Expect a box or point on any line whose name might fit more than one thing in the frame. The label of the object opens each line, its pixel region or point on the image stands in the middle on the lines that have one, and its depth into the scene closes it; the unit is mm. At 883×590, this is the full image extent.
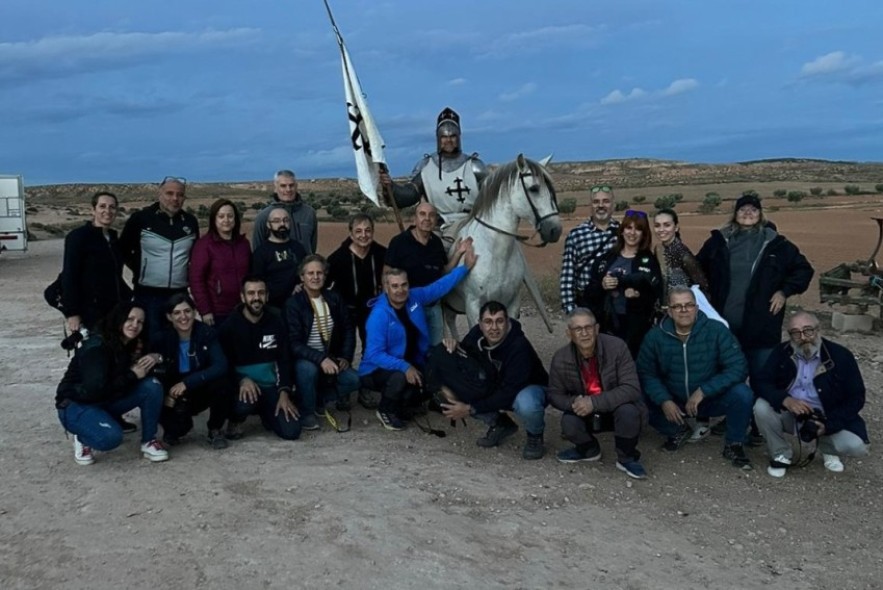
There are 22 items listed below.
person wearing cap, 5844
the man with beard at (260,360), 5891
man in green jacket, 5438
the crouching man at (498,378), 5609
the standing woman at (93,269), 5797
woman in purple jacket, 6254
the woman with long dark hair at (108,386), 5246
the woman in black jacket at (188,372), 5613
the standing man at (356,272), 6758
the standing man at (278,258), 6500
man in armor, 7363
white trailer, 20688
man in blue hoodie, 6211
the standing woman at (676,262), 5953
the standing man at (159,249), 6234
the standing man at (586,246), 6281
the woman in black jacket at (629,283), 5896
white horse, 6395
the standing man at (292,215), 6934
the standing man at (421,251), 6555
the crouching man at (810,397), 5211
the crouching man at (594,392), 5250
